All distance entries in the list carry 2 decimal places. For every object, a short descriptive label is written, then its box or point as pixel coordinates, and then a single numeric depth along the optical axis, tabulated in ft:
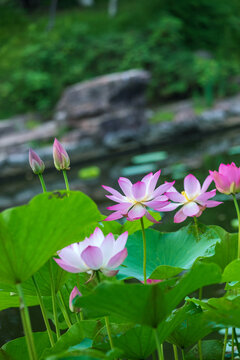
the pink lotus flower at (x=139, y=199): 9.34
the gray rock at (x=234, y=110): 64.06
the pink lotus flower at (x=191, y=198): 9.63
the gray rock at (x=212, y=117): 61.73
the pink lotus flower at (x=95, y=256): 8.85
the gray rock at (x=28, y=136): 59.85
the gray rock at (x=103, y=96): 63.69
